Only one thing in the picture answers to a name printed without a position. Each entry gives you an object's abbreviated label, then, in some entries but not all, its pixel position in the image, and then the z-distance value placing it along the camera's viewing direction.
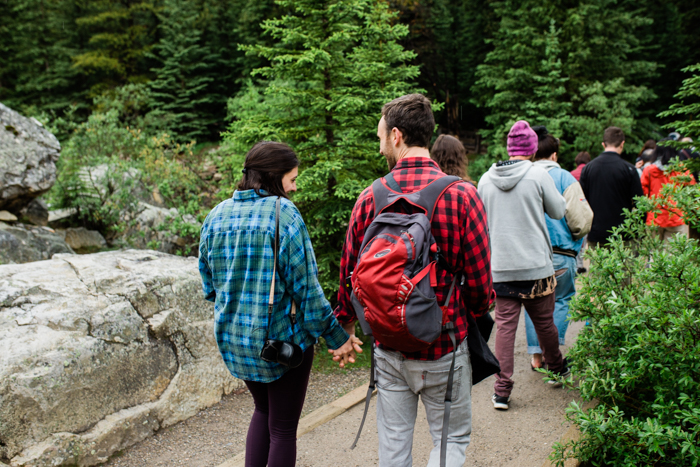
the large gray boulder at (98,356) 2.99
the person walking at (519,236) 3.54
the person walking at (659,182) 5.89
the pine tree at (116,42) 24.69
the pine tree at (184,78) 23.67
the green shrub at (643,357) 2.33
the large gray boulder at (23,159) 6.13
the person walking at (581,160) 7.83
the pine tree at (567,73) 17.05
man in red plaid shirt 2.13
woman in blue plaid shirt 2.32
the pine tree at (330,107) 5.07
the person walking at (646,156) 8.09
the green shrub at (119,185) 6.86
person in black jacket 5.16
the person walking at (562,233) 4.01
